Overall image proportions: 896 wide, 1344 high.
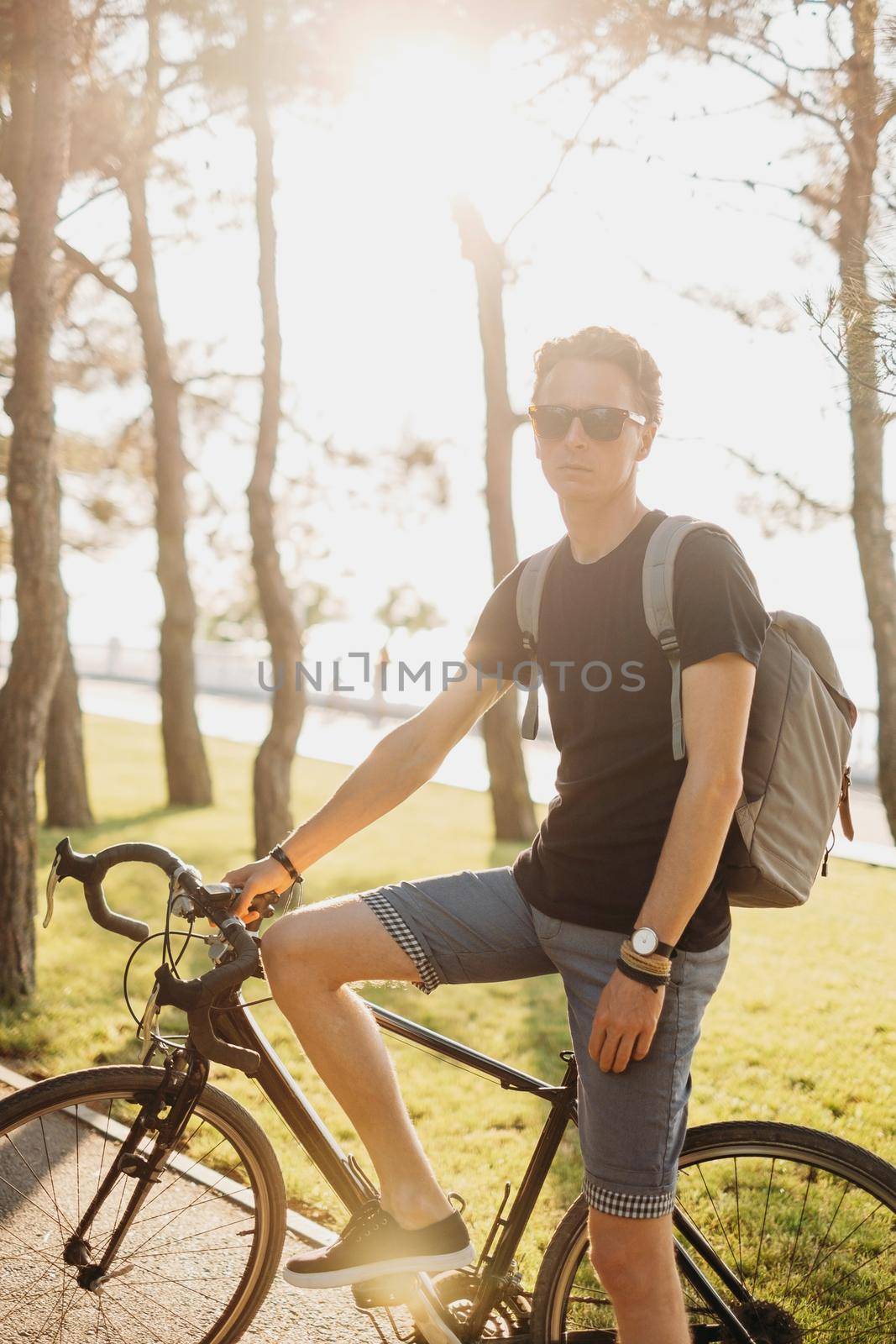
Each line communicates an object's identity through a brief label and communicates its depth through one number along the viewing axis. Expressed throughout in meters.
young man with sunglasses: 2.00
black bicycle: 2.28
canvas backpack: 2.08
